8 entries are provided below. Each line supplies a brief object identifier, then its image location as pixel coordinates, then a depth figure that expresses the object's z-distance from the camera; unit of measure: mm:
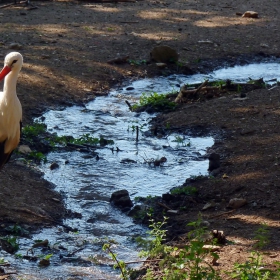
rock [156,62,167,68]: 23375
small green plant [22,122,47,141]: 16436
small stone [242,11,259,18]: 31467
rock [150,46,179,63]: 23297
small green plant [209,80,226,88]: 20662
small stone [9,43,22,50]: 22953
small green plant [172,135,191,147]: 17072
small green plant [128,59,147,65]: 23437
